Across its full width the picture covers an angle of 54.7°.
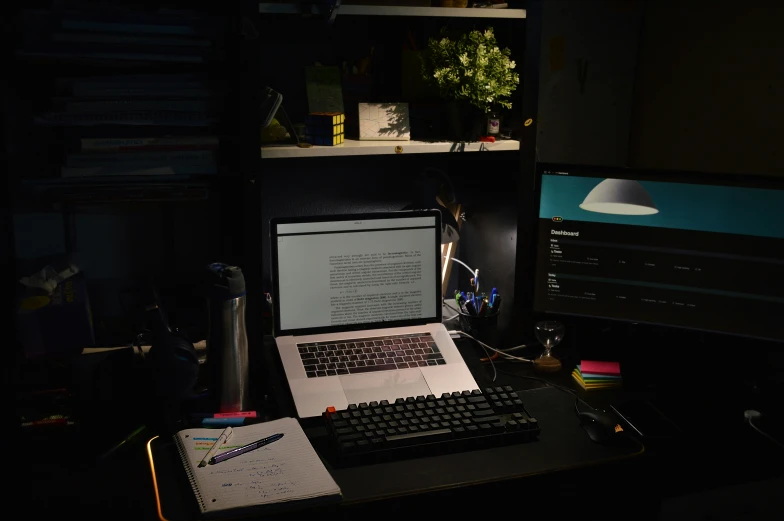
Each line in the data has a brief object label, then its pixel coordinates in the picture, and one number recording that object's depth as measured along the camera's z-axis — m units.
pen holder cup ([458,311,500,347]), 1.94
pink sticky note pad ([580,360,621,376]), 1.77
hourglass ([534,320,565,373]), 1.84
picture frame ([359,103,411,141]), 1.81
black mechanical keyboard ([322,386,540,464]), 1.43
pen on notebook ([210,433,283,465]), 1.37
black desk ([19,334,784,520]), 1.33
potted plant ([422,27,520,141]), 1.77
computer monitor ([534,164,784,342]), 1.64
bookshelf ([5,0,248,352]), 1.50
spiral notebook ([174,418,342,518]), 1.26
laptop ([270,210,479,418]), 1.72
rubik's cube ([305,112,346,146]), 1.72
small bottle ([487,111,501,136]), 1.88
